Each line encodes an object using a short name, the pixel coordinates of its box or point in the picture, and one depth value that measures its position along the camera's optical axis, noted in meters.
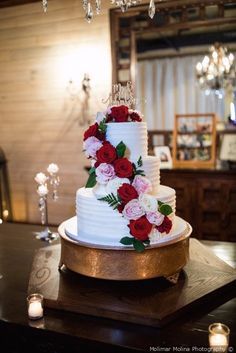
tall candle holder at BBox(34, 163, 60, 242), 2.31
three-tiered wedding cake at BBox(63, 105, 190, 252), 1.40
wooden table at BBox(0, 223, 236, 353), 1.21
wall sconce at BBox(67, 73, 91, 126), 3.74
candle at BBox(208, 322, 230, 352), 1.11
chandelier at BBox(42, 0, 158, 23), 1.81
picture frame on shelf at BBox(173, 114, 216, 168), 3.64
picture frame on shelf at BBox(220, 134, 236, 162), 3.57
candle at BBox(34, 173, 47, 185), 2.38
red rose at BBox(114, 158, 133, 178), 1.44
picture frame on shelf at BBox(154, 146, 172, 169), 3.77
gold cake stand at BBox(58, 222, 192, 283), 1.43
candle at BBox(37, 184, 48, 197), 2.36
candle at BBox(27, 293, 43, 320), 1.36
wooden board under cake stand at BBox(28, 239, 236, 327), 1.33
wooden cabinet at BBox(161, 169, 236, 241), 3.39
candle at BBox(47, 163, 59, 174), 2.37
